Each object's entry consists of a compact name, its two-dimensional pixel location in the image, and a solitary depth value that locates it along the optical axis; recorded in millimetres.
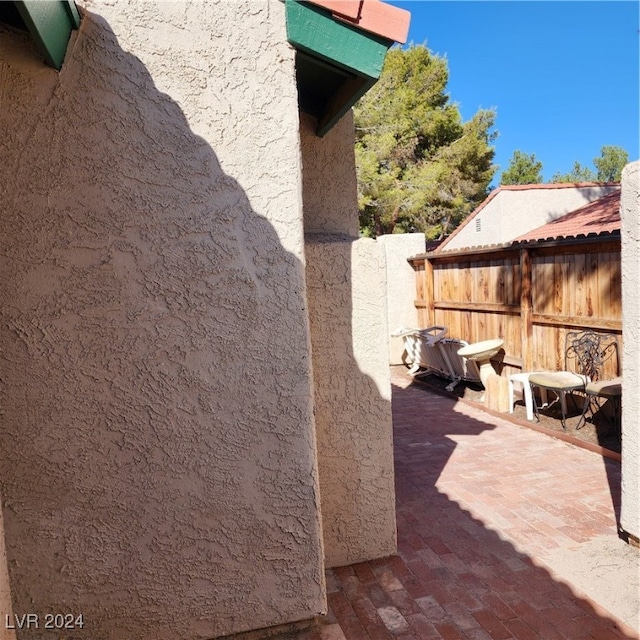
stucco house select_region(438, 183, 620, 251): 13695
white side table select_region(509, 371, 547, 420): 7375
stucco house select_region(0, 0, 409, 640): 2438
